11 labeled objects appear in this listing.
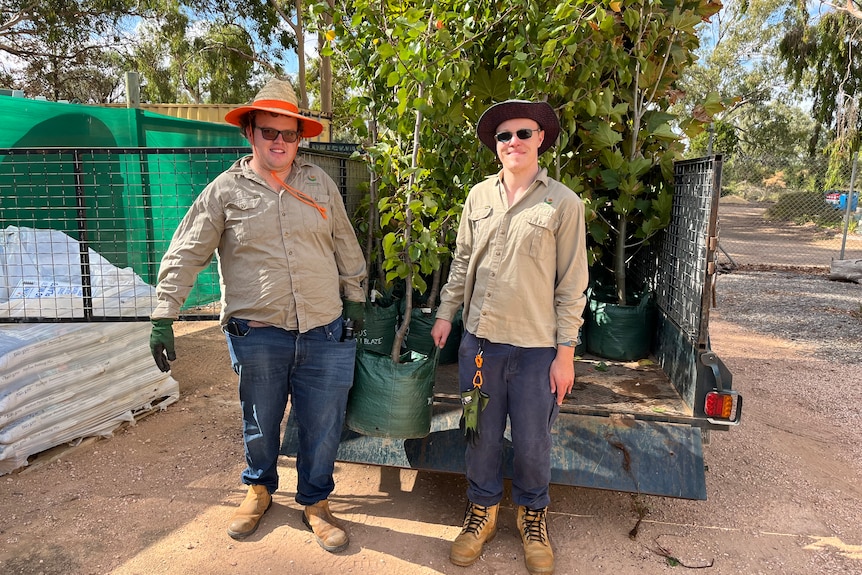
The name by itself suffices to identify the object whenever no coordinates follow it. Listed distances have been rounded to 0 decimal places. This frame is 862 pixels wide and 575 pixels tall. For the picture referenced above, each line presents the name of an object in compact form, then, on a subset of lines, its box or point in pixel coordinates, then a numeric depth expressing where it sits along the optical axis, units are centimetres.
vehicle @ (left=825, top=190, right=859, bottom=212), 2179
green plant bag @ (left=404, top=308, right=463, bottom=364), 385
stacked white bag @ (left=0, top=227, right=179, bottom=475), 354
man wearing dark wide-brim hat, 248
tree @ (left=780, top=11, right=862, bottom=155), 1839
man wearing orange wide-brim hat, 262
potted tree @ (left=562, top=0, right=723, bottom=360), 381
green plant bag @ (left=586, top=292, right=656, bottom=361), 395
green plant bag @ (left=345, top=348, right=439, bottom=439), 293
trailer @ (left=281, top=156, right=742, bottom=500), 284
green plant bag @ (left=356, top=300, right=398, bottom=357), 372
